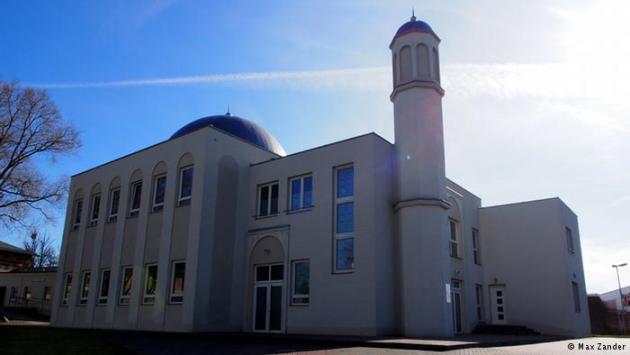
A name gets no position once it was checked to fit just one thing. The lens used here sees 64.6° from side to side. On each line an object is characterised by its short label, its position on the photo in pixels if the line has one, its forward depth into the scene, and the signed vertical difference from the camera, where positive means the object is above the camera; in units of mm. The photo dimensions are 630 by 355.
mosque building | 16984 +2514
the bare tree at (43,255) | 67438 +6168
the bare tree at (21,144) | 26781 +8505
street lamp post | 34775 -461
